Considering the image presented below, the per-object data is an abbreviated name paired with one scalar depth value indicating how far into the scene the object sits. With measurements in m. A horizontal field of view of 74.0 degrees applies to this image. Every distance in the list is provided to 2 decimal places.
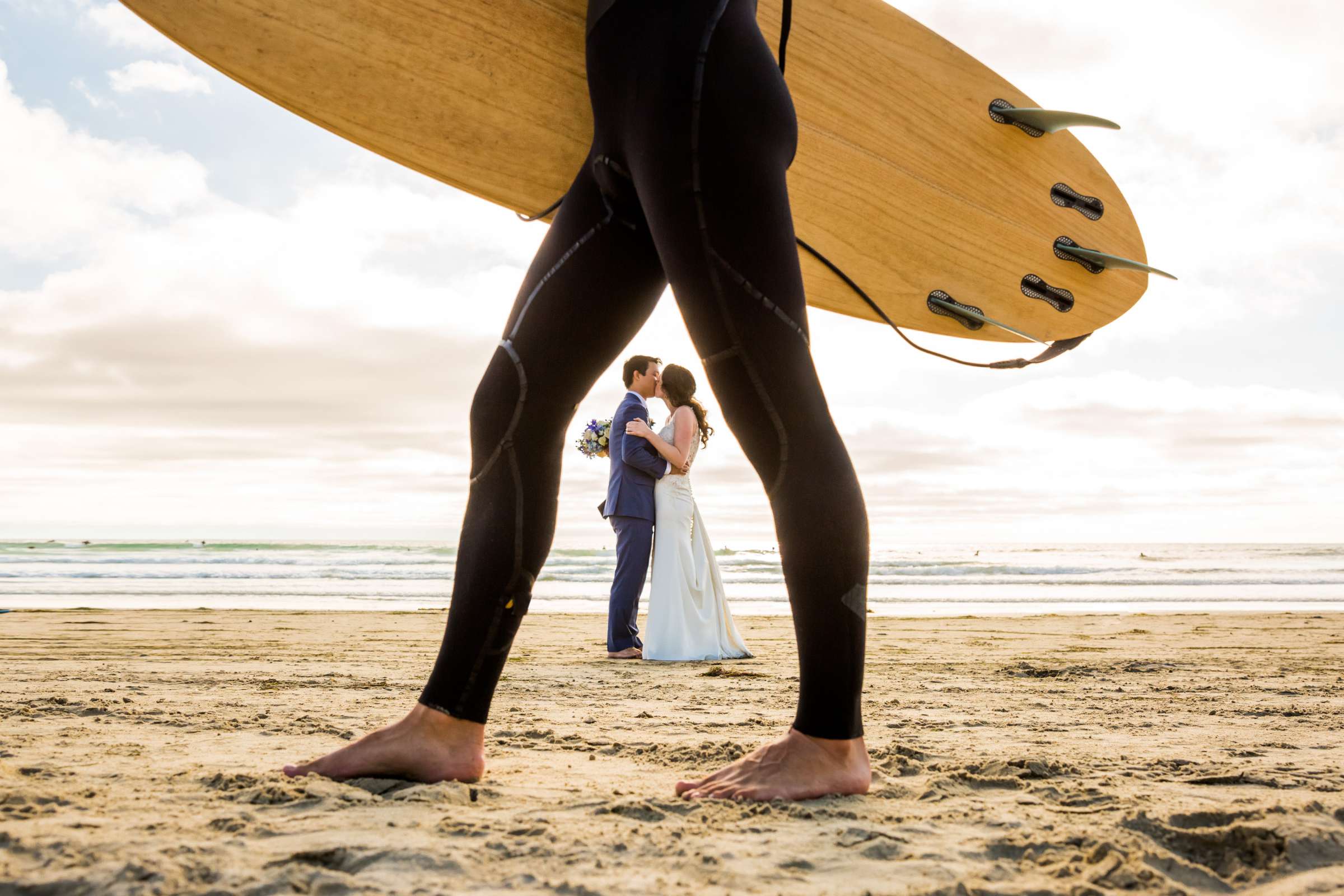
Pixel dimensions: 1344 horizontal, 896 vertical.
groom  4.93
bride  4.82
